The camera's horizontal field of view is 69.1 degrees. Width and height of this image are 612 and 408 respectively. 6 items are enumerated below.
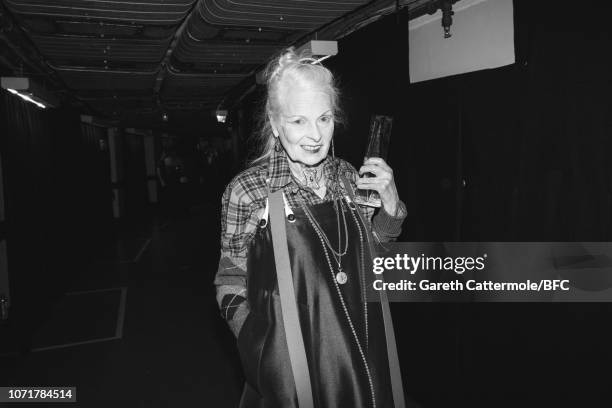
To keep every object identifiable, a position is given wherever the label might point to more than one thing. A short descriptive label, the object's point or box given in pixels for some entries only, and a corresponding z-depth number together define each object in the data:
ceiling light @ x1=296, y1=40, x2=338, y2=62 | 2.92
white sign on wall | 2.41
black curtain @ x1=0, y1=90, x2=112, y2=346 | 4.51
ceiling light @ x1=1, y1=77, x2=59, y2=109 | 4.45
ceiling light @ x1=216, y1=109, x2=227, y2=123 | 8.66
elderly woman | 1.23
